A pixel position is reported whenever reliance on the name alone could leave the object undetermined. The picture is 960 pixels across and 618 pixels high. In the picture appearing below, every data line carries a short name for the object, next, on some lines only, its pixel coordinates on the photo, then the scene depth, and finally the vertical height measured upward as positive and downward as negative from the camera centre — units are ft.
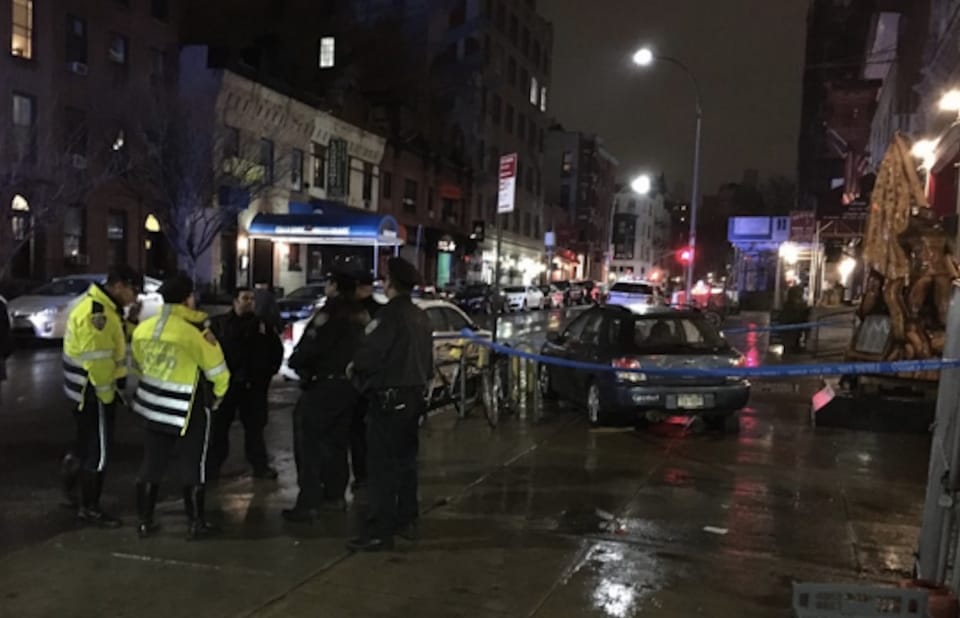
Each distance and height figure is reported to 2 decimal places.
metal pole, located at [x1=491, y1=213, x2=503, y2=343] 41.37 -1.13
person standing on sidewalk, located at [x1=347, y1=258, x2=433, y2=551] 19.06 -3.11
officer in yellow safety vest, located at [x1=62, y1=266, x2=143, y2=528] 20.18 -3.06
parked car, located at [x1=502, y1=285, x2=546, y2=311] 136.62 -5.23
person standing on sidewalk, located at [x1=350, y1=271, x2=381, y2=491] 23.72 -5.06
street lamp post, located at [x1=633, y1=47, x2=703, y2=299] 72.33 +13.81
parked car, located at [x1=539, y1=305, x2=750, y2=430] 33.47 -3.62
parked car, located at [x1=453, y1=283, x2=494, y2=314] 120.98 -5.07
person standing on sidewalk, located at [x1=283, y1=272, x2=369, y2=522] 20.93 -3.26
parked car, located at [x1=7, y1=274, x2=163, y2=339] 60.44 -5.06
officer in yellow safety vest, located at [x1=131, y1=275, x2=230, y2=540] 19.01 -3.19
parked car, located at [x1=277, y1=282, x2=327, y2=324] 72.54 -4.21
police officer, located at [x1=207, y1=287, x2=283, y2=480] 24.97 -3.66
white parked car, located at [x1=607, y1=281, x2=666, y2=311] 113.39 -2.86
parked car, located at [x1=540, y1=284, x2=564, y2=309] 156.76 -5.27
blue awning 103.76 +3.36
